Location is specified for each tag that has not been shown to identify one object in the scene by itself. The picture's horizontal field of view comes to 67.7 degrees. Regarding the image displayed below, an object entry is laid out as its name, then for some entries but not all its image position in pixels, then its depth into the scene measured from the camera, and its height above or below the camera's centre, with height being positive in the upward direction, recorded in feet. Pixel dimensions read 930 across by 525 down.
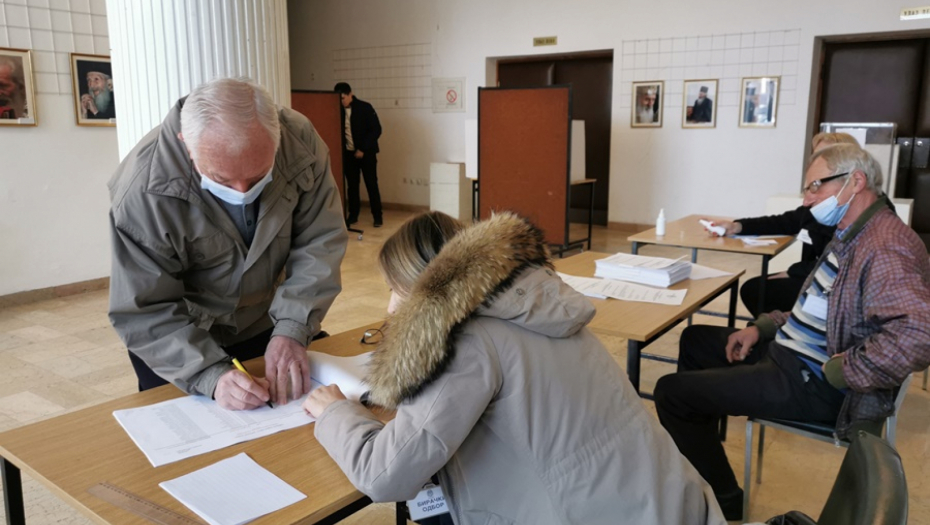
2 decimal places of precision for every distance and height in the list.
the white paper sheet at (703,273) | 9.08 -1.81
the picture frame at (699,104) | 24.54 +1.07
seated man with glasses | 5.77 -1.82
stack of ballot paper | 8.55 -1.69
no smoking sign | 30.42 +1.70
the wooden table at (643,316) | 6.73 -1.86
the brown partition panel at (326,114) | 25.07 +0.70
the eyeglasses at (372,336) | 6.06 -1.77
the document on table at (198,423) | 4.11 -1.82
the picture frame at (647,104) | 25.57 +1.12
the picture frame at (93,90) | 17.12 +1.05
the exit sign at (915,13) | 20.68 +3.62
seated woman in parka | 3.53 -1.39
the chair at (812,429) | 6.44 -2.79
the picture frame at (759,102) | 23.41 +1.09
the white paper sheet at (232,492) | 3.42 -1.83
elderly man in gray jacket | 4.80 -0.84
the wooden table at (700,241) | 10.62 -1.71
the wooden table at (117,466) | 3.52 -1.84
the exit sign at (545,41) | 27.35 +3.65
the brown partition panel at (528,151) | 20.26 -0.51
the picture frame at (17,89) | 15.80 +1.00
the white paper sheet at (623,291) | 7.93 -1.84
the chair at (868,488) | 3.14 -1.67
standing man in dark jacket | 28.43 -0.59
